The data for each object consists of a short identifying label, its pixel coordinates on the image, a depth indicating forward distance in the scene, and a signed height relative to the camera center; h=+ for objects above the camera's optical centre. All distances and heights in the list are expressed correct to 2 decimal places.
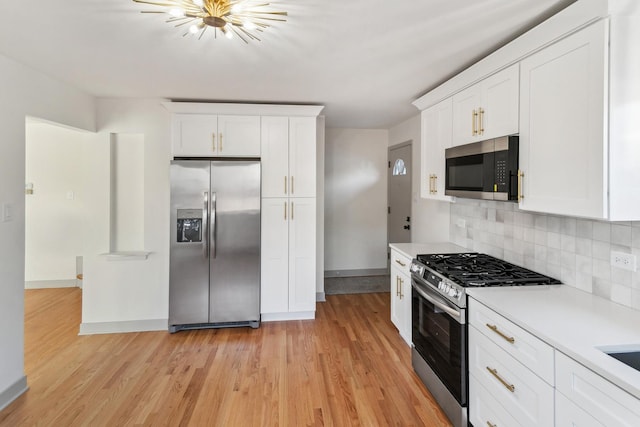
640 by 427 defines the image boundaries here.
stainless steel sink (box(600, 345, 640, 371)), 1.20 -0.55
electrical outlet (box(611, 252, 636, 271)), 1.60 -0.27
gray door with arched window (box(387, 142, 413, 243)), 4.61 +0.20
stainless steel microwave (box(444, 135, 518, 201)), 1.97 +0.26
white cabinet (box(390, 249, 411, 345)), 2.95 -0.84
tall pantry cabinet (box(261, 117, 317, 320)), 3.60 -0.10
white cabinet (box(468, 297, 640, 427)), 1.12 -0.74
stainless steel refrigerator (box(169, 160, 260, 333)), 3.37 -0.38
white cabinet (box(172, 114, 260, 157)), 3.45 +0.76
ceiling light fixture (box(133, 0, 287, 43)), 1.55 +0.97
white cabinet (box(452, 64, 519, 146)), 2.01 +0.69
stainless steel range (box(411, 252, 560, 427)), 1.96 -0.72
